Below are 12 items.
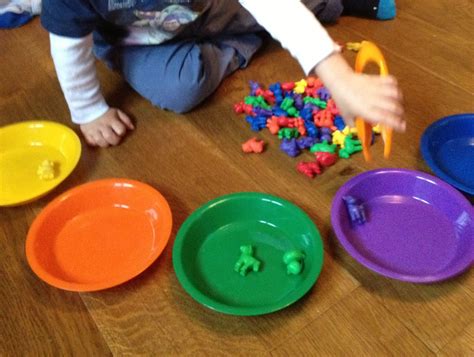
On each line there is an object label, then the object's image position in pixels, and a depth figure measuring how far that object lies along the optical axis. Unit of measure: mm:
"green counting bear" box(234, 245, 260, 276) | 604
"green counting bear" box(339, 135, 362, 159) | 743
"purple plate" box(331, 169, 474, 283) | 590
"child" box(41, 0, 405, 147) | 587
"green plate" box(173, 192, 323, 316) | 565
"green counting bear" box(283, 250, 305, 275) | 587
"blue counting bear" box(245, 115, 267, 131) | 802
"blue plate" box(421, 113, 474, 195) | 698
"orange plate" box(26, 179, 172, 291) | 609
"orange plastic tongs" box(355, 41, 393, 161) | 535
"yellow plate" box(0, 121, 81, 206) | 727
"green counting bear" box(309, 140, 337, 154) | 745
